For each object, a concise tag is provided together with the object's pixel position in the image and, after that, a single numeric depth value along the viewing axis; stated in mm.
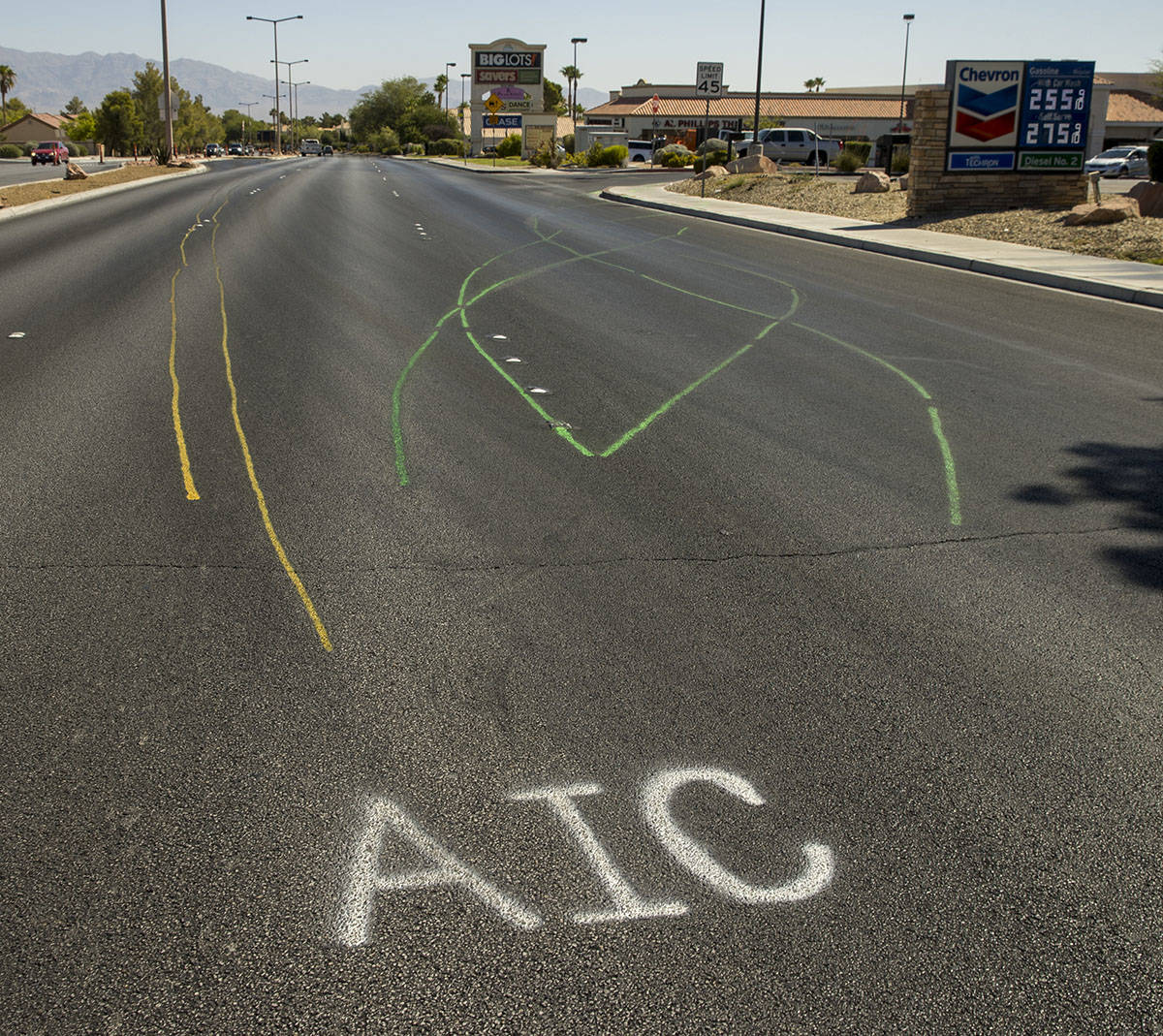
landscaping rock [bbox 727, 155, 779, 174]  38844
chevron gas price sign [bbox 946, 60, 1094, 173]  23453
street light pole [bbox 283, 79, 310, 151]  139900
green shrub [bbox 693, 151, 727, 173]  48625
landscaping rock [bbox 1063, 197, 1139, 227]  20328
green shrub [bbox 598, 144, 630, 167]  62638
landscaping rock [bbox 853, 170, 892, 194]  29156
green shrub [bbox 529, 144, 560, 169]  66562
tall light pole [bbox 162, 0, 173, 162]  51222
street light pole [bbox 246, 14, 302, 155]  97531
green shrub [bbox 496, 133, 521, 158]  82750
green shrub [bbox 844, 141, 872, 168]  41262
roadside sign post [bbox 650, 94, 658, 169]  98281
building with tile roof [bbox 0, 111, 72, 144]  137875
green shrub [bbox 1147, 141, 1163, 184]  21891
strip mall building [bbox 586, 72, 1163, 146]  80938
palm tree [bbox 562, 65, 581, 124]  131475
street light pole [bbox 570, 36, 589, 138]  86250
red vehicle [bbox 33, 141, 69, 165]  66750
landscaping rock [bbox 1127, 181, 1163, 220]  21125
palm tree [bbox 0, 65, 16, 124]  138250
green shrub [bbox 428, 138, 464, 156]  114294
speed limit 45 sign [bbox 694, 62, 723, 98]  31219
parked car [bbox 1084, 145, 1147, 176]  47850
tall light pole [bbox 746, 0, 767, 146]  40469
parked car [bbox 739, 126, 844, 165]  53281
